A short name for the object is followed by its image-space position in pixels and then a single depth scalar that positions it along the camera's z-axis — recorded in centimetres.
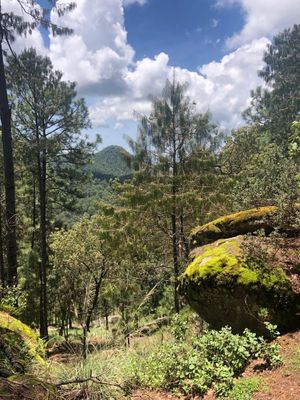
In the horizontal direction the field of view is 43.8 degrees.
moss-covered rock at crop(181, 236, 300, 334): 526
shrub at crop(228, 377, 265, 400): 392
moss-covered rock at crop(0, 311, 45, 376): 411
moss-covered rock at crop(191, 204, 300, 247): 663
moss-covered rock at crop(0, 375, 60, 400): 289
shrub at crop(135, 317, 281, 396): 439
